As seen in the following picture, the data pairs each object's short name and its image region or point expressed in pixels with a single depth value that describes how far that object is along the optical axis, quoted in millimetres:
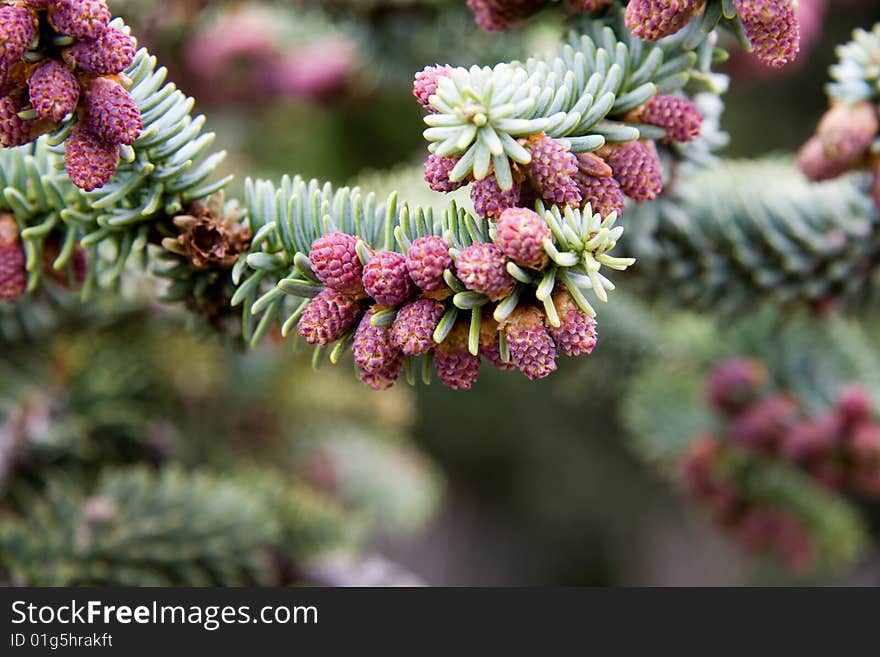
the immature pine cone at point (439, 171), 316
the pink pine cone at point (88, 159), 320
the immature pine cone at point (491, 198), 315
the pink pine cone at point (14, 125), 318
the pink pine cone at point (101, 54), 316
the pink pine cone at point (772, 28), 321
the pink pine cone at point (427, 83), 317
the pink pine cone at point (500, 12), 358
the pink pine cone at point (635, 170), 332
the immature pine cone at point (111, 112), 319
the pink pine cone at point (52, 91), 314
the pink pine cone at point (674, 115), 343
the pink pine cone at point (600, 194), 324
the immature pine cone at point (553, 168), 314
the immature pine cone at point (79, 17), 314
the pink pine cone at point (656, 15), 325
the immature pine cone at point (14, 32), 311
